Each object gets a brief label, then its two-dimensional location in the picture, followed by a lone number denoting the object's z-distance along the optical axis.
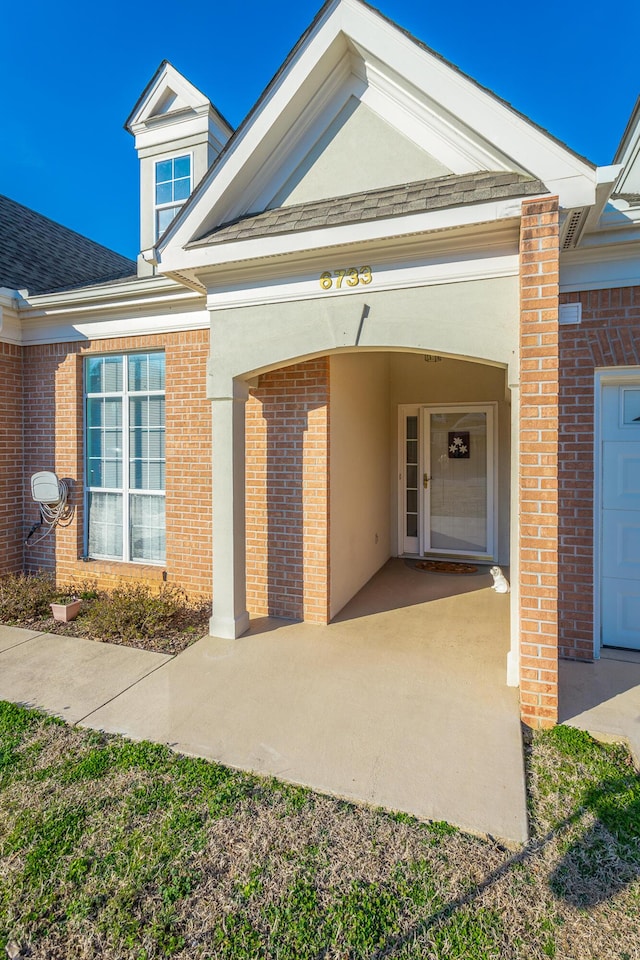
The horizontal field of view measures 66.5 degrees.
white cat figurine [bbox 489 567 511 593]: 6.83
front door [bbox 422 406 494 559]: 8.59
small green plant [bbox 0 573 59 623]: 6.17
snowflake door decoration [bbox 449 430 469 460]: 8.70
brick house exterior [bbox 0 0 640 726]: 3.79
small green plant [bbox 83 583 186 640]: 5.49
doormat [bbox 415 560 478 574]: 8.08
